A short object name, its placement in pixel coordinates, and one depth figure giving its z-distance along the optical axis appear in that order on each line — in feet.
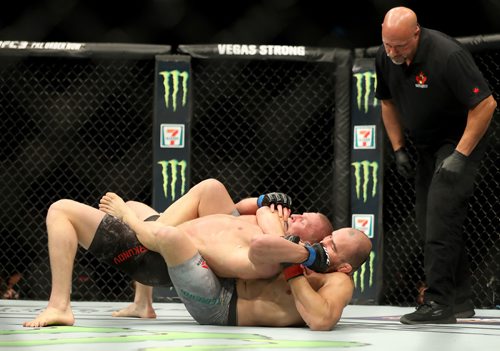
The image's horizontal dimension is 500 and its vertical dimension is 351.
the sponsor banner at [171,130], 25.34
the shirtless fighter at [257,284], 14.51
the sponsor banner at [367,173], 25.00
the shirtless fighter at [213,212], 16.02
